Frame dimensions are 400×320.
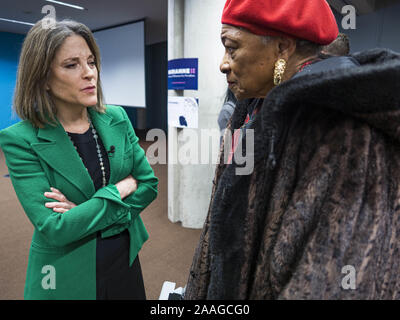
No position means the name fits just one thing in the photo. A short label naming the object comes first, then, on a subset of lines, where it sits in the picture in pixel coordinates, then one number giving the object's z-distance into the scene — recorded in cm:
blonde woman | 102
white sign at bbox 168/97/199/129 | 292
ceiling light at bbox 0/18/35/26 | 768
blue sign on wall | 282
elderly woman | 49
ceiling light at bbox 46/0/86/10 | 610
